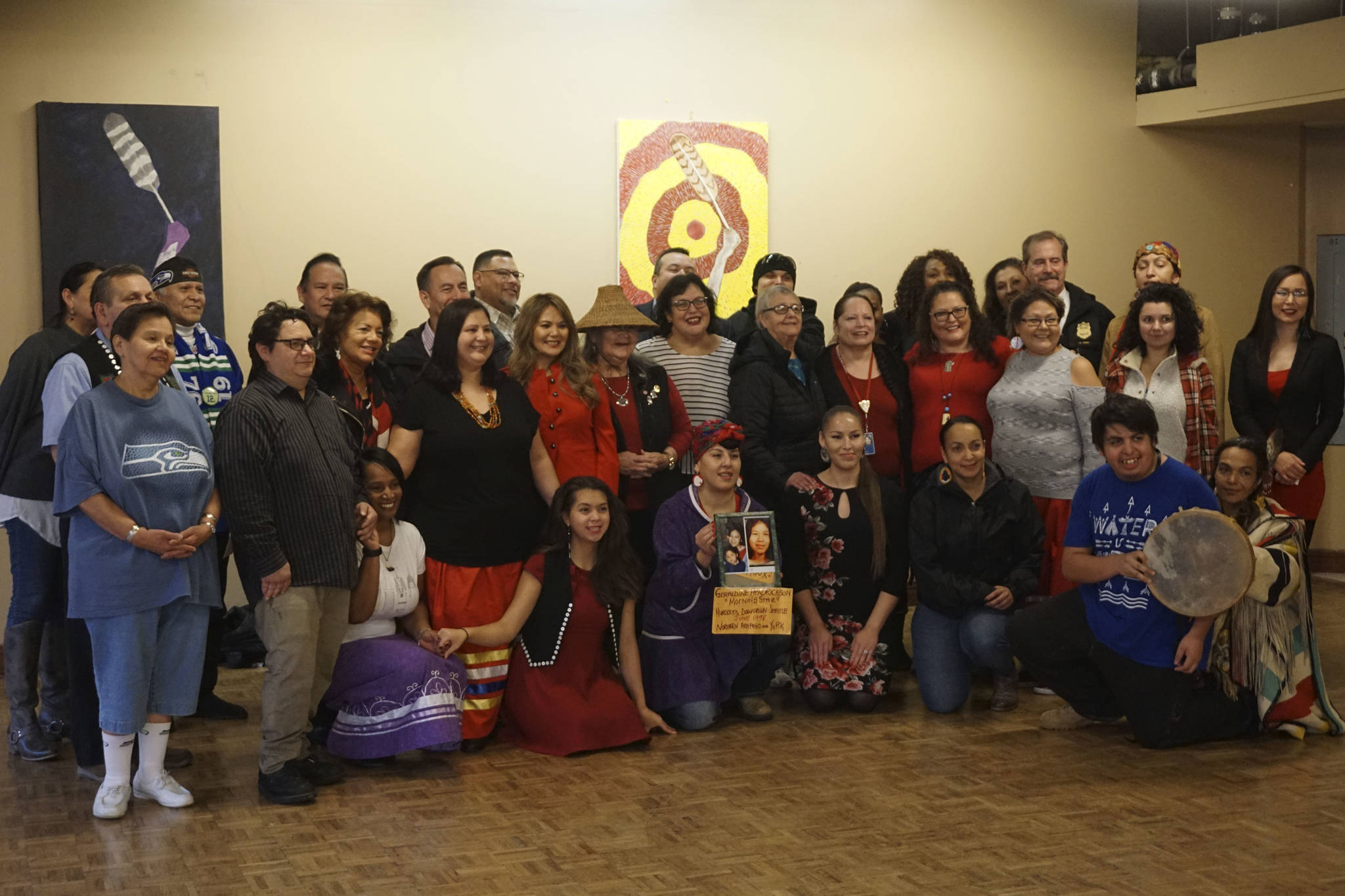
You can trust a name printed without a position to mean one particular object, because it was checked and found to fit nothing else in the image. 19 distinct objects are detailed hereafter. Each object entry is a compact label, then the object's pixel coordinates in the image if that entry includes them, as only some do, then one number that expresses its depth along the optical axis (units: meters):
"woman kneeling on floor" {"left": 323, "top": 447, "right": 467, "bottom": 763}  4.26
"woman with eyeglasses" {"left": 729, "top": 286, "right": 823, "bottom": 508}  5.07
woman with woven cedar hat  4.96
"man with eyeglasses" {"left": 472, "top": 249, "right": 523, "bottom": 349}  5.64
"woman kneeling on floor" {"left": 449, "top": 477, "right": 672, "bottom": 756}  4.49
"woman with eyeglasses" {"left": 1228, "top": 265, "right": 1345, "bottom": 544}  5.41
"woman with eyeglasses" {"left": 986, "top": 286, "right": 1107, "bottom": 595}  5.07
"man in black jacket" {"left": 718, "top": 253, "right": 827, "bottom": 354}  5.72
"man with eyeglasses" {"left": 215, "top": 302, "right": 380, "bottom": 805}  3.89
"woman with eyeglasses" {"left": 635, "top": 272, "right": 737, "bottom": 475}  5.18
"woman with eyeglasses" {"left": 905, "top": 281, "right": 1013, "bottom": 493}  5.22
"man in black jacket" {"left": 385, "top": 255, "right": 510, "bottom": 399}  5.18
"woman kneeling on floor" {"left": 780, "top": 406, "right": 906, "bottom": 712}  4.96
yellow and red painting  6.67
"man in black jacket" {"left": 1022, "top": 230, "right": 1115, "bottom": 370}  5.79
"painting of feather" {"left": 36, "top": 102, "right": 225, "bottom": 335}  5.86
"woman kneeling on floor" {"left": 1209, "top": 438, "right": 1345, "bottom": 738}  4.53
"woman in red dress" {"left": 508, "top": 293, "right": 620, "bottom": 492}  4.77
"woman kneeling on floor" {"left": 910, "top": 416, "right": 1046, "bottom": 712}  4.91
